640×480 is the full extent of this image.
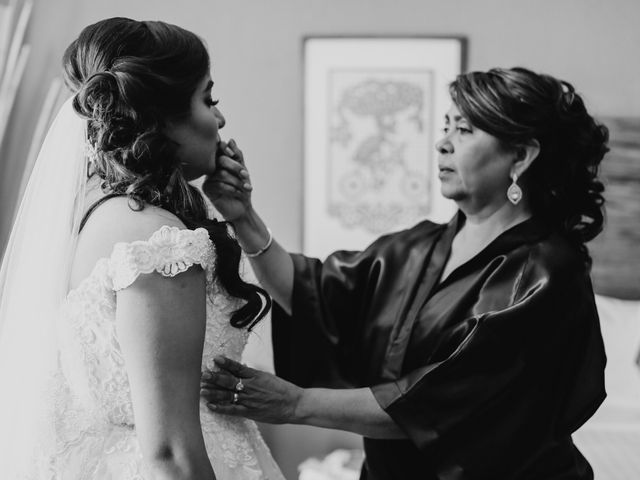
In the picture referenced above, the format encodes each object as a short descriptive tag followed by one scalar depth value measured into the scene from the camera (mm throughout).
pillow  2939
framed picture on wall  3201
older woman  1611
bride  1062
